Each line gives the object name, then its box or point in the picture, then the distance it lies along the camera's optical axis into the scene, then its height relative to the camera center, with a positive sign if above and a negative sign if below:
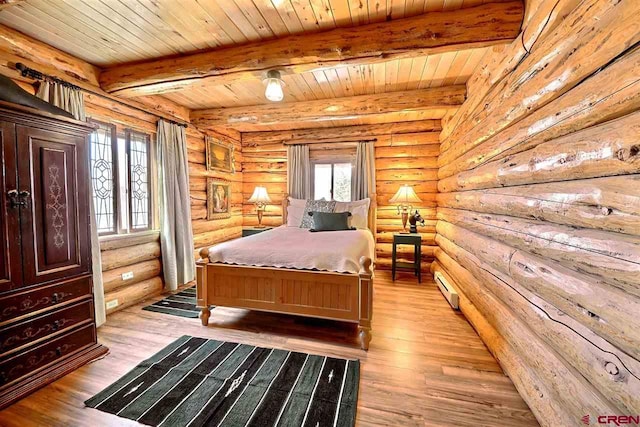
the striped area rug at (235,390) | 1.50 -1.23
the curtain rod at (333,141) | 4.52 +1.05
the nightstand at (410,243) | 3.86 -0.63
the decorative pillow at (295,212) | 4.33 -0.20
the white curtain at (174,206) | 3.36 -0.08
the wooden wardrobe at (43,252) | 1.62 -0.35
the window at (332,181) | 4.78 +0.35
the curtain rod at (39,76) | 2.08 +1.04
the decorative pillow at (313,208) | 4.11 -0.13
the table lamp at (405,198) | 4.04 +0.03
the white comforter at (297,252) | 2.32 -0.49
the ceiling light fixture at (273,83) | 2.36 +1.05
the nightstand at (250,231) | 4.59 -0.54
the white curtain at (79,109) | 2.22 +0.82
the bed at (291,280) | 2.24 -0.73
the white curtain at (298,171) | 4.79 +0.52
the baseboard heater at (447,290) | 2.88 -1.08
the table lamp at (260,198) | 4.72 +0.04
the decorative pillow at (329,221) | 3.74 -0.30
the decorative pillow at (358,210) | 4.07 -0.16
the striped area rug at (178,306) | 2.83 -1.20
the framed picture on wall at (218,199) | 4.29 +0.02
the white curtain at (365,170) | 4.48 +0.51
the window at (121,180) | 2.82 +0.23
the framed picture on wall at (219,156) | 4.27 +0.76
